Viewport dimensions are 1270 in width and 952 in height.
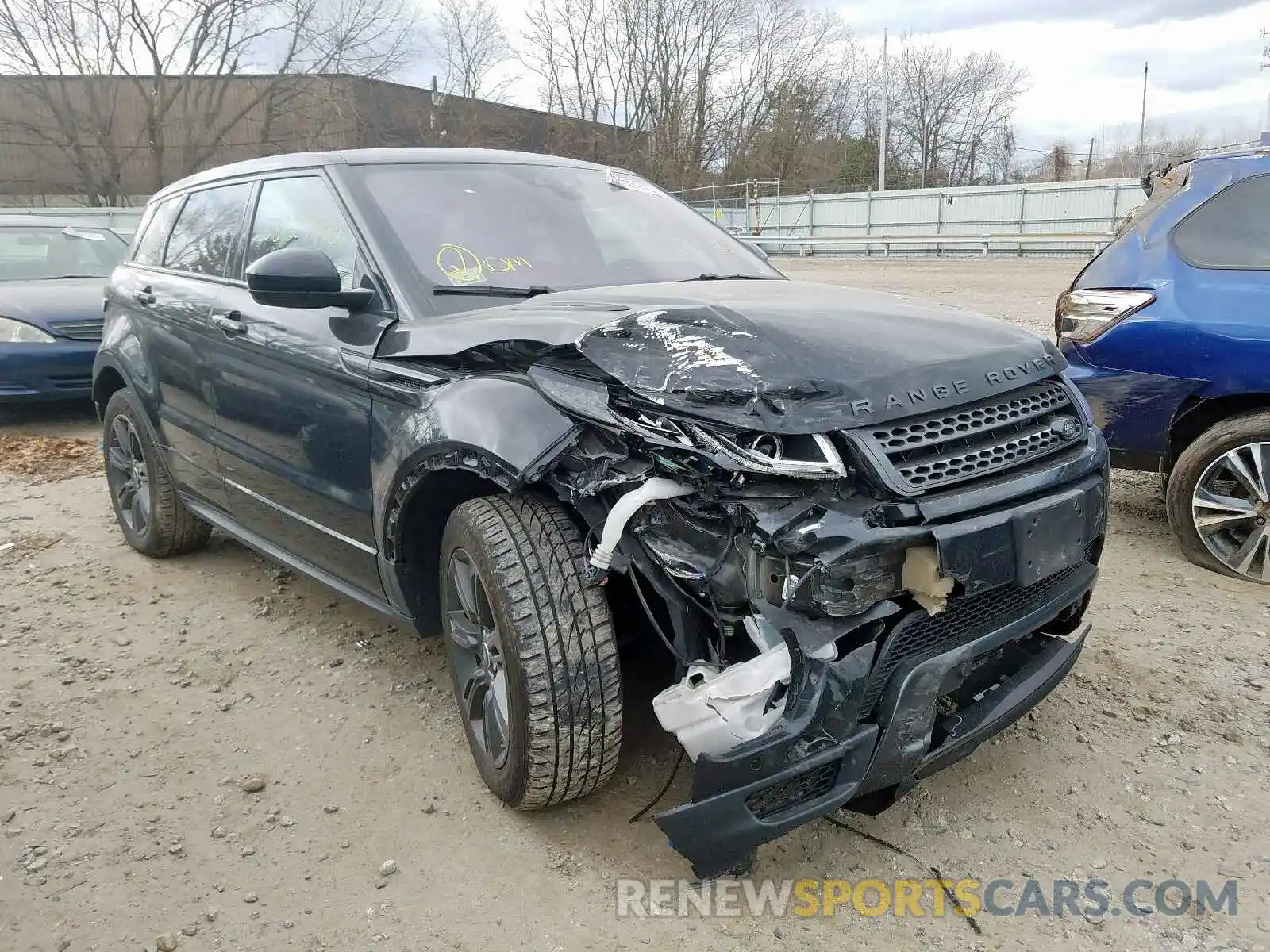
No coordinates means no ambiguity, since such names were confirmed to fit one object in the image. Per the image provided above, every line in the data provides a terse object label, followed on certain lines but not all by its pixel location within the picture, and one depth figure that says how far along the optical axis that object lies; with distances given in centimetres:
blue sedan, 759
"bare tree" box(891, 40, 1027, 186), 5352
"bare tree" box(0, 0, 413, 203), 3212
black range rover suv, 203
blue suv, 394
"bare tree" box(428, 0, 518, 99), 4162
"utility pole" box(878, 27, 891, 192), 4175
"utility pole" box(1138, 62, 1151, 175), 4785
